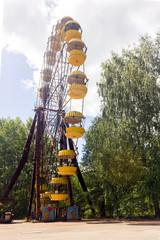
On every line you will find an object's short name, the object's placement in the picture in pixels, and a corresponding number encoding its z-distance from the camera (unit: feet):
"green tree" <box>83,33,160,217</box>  60.08
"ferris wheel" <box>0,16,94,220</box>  63.10
